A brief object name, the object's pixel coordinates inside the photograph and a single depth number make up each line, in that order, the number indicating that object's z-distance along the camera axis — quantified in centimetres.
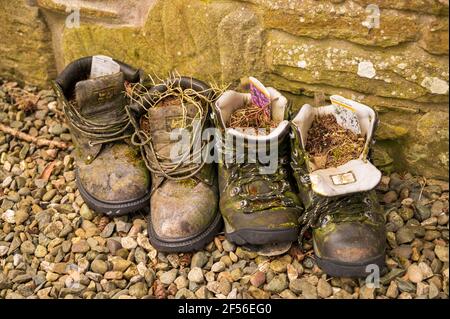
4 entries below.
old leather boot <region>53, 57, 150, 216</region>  212
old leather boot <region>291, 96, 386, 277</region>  181
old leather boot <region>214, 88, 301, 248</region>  191
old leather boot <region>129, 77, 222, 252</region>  199
